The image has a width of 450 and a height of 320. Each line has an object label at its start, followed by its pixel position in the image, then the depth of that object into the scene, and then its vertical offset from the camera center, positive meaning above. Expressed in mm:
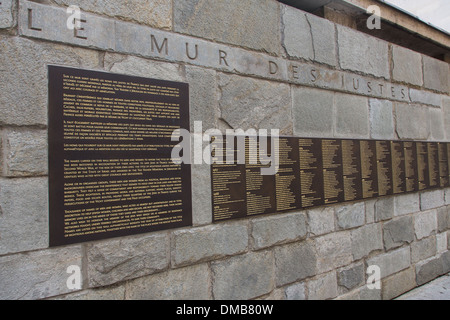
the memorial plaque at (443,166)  4832 +3
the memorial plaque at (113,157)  1972 +129
